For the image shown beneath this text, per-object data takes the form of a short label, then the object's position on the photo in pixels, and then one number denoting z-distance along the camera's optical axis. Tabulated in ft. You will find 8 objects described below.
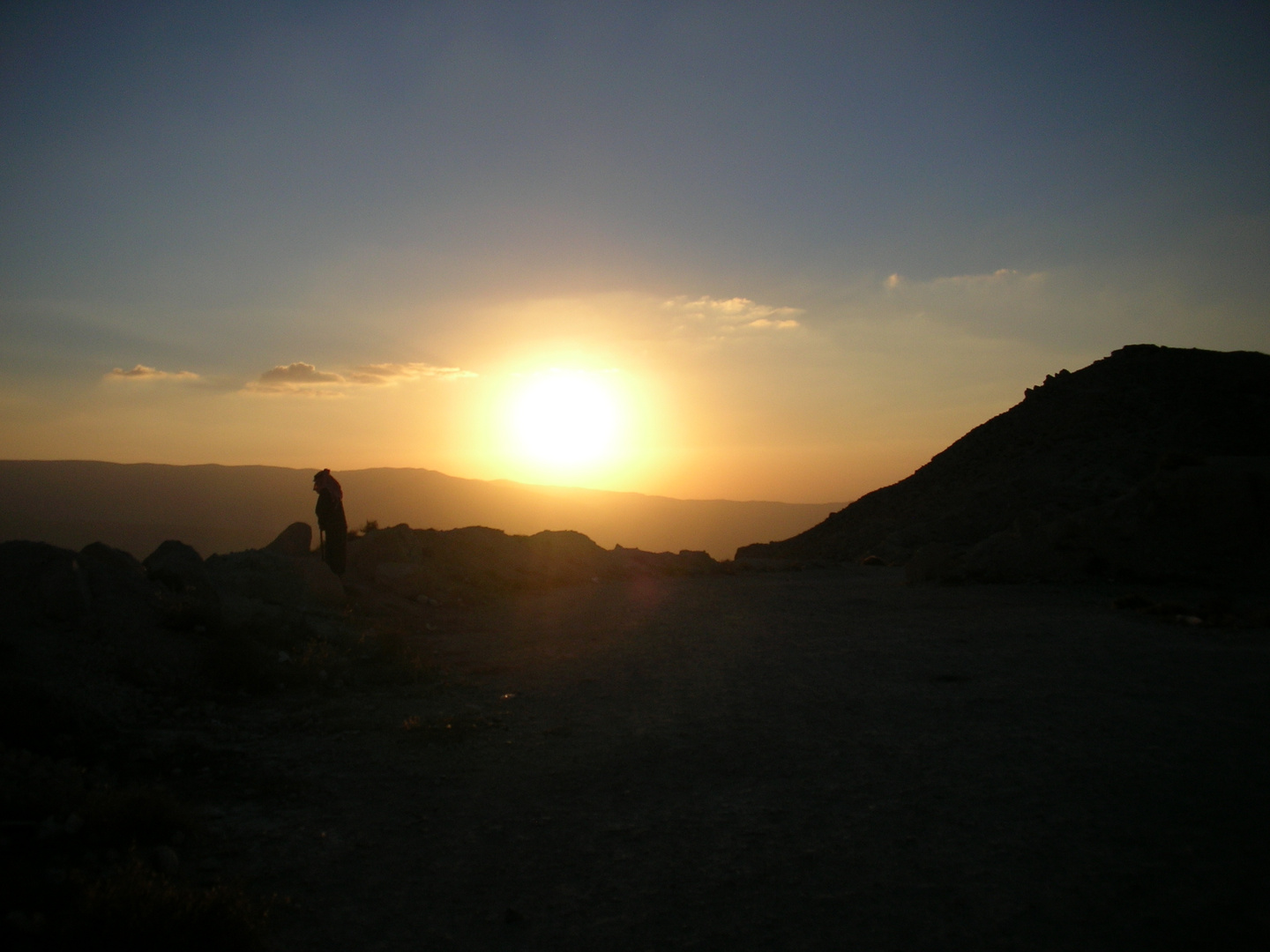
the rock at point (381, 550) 56.54
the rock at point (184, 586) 29.73
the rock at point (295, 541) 58.54
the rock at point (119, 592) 27.30
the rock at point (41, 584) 26.00
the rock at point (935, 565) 60.59
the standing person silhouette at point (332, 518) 51.26
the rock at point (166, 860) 13.57
